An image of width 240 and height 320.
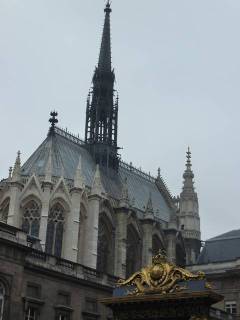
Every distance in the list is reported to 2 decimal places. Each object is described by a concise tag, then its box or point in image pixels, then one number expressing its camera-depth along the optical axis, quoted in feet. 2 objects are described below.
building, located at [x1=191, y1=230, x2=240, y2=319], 164.96
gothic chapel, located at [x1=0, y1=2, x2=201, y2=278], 179.22
